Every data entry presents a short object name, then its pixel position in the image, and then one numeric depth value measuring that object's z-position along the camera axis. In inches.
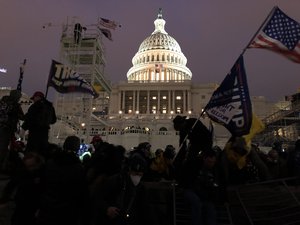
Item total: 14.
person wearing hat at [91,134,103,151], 212.4
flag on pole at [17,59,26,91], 379.1
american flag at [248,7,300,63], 190.7
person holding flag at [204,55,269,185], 162.7
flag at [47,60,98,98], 362.7
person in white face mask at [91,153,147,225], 110.9
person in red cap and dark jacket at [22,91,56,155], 184.0
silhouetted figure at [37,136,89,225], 104.5
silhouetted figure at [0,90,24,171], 198.8
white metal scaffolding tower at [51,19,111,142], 1047.4
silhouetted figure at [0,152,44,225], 111.7
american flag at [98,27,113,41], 1044.5
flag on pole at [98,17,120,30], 1043.2
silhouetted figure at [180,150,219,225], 134.2
